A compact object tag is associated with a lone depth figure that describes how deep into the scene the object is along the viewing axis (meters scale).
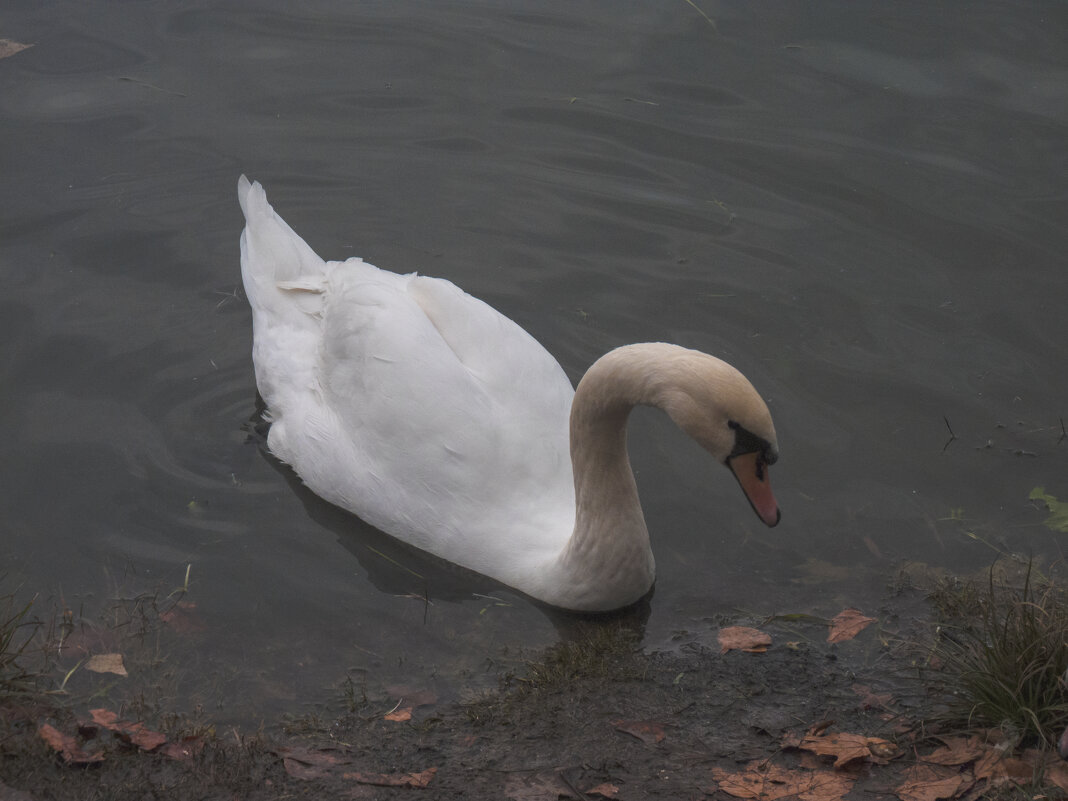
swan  4.47
